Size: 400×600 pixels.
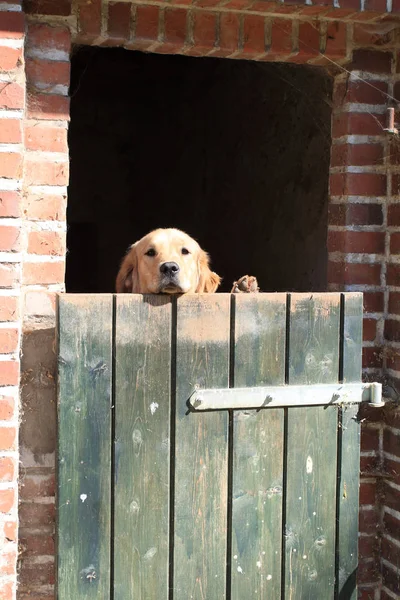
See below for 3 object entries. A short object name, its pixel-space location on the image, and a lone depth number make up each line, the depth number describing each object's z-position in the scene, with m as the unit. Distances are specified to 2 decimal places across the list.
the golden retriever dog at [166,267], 3.30
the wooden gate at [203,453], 3.02
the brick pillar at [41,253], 3.10
